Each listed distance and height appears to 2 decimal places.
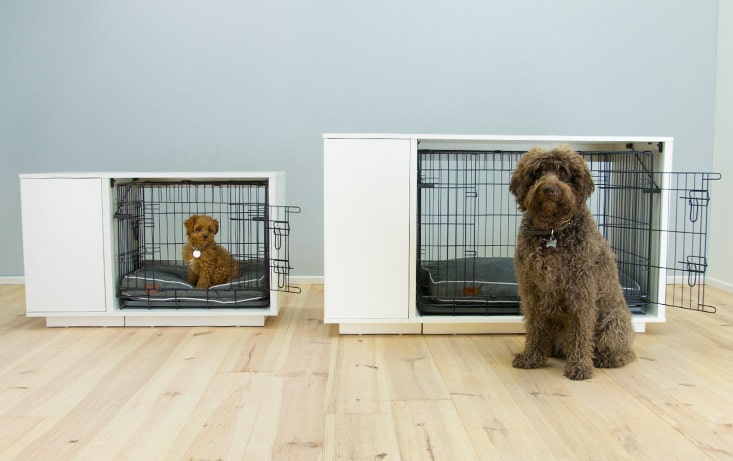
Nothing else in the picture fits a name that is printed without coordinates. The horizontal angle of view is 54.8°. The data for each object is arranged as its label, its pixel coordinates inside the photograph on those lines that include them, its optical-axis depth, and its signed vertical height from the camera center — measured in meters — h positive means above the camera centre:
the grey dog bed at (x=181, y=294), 3.45 -0.49
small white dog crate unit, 3.35 -0.34
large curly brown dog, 2.56 -0.28
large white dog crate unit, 3.20 -0.22
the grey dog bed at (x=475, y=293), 3.34 -0.47
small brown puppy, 3.59 -0.32
